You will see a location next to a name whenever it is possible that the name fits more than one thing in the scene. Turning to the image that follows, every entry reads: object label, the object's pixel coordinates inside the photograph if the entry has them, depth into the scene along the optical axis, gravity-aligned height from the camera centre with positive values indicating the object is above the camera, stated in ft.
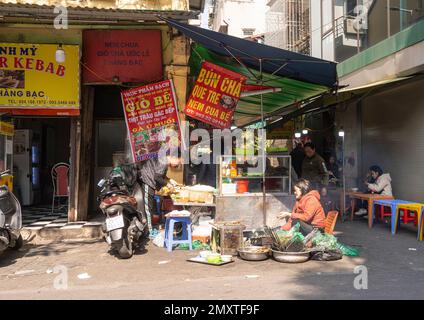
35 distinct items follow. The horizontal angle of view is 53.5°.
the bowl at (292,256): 20.44 -4.23
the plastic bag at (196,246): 24.05 -4.39
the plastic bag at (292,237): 21.04 -3.52
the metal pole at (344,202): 35.22 -2.69
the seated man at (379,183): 33.19 -1.02
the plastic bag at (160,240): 24.66 -4.18
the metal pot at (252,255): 20.98 -4.26
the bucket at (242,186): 25.81 -1.01
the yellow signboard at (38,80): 28.04 +5.99
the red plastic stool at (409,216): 29.58 -3.37
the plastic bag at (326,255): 20.93 -4.27
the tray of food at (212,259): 20.38 -4.40
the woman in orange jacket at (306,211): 22.72 -2.28
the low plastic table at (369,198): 31.45 -2.12
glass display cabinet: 25.70 -0.27
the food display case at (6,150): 26.71 +1.25
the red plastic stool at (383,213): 32.14 -3.31
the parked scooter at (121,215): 20.79 -2.36
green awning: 27.84 +6.29
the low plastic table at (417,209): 26.58 -2.57
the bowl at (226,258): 20.70 -4.39
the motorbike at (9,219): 20.75 -2.61
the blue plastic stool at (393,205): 28.94 -2.42
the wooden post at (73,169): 28.73 +0.00
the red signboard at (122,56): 28.91 +7.87
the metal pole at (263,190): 24.00 -1.16
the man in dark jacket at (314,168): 31.63 +0.14
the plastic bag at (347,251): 22.09 -4.27
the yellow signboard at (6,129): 26.53 +2.63
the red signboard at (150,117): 29.40 +3.69
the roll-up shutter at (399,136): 33.91 +3.09
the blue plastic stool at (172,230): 23.50 -3.46
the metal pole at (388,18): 37.95 +13.75
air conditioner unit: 43.68 +15.37
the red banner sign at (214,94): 27.71 +5.01
